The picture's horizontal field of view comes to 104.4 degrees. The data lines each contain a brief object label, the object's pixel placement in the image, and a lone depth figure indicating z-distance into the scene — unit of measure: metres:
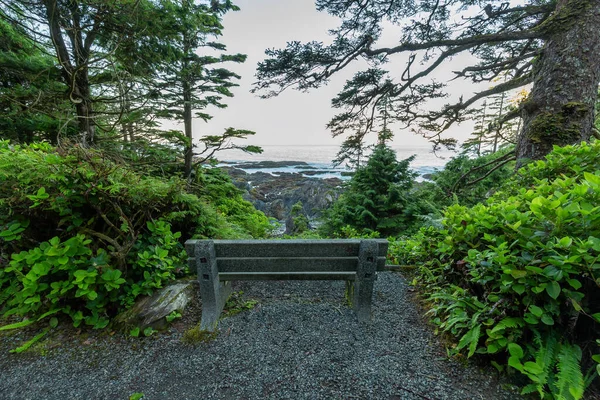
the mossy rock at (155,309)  2.30
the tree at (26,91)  4.69
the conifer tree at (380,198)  7.41
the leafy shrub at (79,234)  2.18
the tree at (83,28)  4.14
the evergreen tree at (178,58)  4.91
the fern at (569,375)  1.31
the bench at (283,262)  2.34
